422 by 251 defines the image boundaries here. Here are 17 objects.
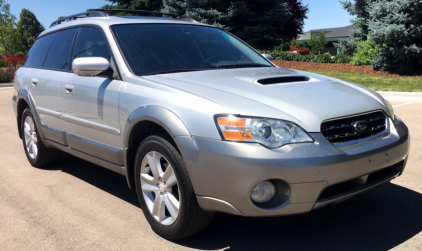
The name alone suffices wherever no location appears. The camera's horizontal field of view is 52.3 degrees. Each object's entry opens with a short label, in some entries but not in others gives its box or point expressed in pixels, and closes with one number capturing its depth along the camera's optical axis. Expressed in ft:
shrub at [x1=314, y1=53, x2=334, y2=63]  69.26
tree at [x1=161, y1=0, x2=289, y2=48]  73.87
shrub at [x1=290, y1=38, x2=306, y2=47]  114.23
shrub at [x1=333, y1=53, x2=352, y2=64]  68.59
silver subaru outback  9.03
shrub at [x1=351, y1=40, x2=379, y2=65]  63.82
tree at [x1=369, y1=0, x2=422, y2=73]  51.90
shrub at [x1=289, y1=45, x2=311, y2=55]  92.64
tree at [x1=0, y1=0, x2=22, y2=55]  98.36
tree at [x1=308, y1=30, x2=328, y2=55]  114.73
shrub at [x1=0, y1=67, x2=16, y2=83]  79.25
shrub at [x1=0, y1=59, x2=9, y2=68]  123.24
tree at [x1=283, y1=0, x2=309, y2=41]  110.83
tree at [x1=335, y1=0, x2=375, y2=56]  71.67
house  176.63
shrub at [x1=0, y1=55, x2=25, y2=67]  93.81
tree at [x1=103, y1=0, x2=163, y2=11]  105.81
